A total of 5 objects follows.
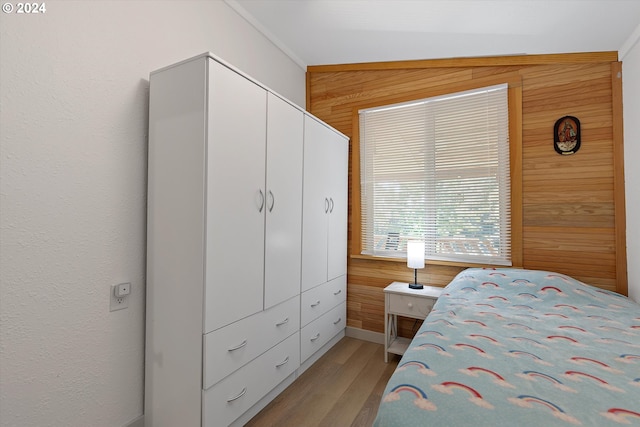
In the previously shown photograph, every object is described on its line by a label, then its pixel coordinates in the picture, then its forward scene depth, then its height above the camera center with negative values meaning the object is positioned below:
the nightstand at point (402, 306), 2.34 -0.70
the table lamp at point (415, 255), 2.45 -0.30
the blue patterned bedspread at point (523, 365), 0.80 -0.51
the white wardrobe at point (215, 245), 1.44 -0.15
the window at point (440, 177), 2.41 +0.37
